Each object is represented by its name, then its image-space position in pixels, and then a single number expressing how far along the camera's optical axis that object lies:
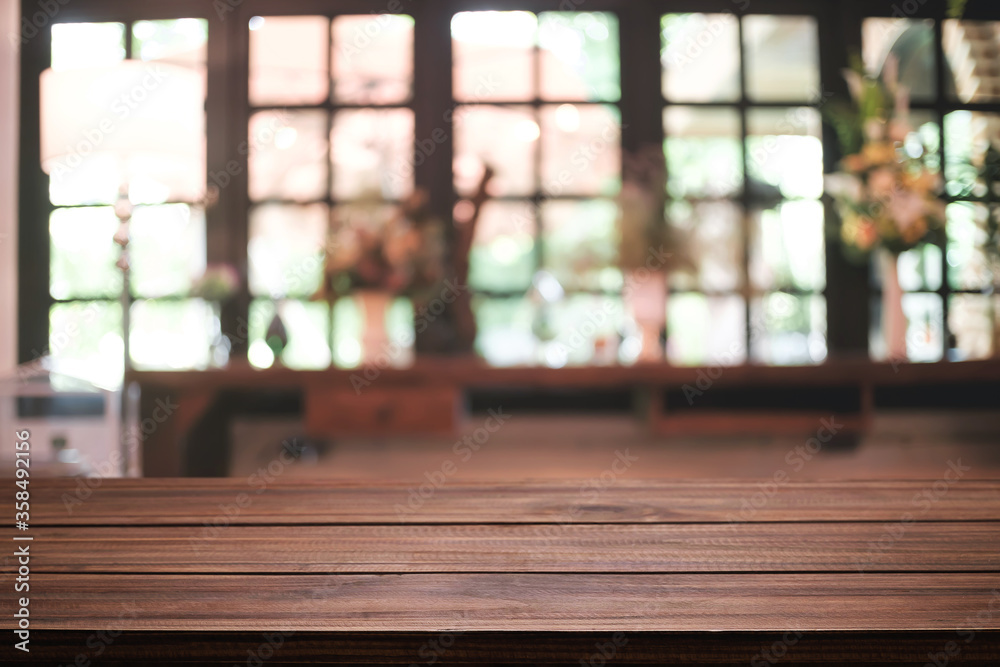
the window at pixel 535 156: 3.02
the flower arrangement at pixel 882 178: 2.50
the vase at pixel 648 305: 2.71
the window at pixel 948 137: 3.00
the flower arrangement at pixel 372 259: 2.59
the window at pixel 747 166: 3.02
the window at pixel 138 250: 3.05
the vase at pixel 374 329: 2.66
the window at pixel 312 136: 3.03
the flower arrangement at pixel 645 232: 2.75
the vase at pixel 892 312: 2.67
